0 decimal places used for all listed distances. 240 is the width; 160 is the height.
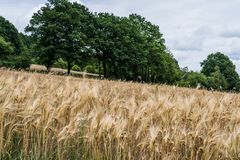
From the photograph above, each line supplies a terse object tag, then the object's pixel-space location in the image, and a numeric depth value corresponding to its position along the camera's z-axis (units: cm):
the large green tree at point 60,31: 5312
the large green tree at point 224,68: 11544
